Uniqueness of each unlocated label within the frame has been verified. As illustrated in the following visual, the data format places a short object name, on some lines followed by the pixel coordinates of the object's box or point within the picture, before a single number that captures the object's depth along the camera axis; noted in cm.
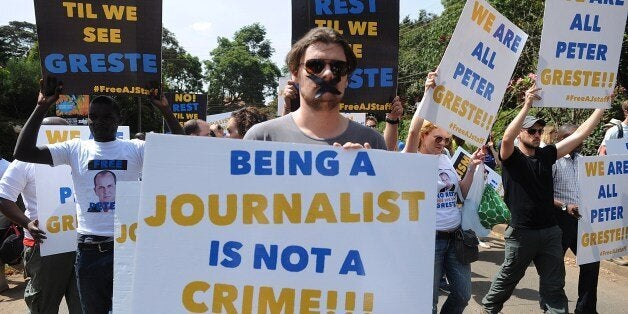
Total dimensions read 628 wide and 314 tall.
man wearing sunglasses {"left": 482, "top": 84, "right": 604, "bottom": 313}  399
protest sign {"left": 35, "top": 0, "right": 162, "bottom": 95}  336
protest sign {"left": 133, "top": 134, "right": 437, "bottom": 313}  184
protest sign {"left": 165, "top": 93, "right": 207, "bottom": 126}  1091
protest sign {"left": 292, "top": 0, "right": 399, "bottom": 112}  389
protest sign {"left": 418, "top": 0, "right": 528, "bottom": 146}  326
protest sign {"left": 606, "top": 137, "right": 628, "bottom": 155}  508
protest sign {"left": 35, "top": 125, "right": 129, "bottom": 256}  362
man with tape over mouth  199
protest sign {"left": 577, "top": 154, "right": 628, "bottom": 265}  416
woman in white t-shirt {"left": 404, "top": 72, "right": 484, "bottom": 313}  366
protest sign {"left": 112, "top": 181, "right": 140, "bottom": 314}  276
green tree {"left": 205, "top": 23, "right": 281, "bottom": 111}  6006
